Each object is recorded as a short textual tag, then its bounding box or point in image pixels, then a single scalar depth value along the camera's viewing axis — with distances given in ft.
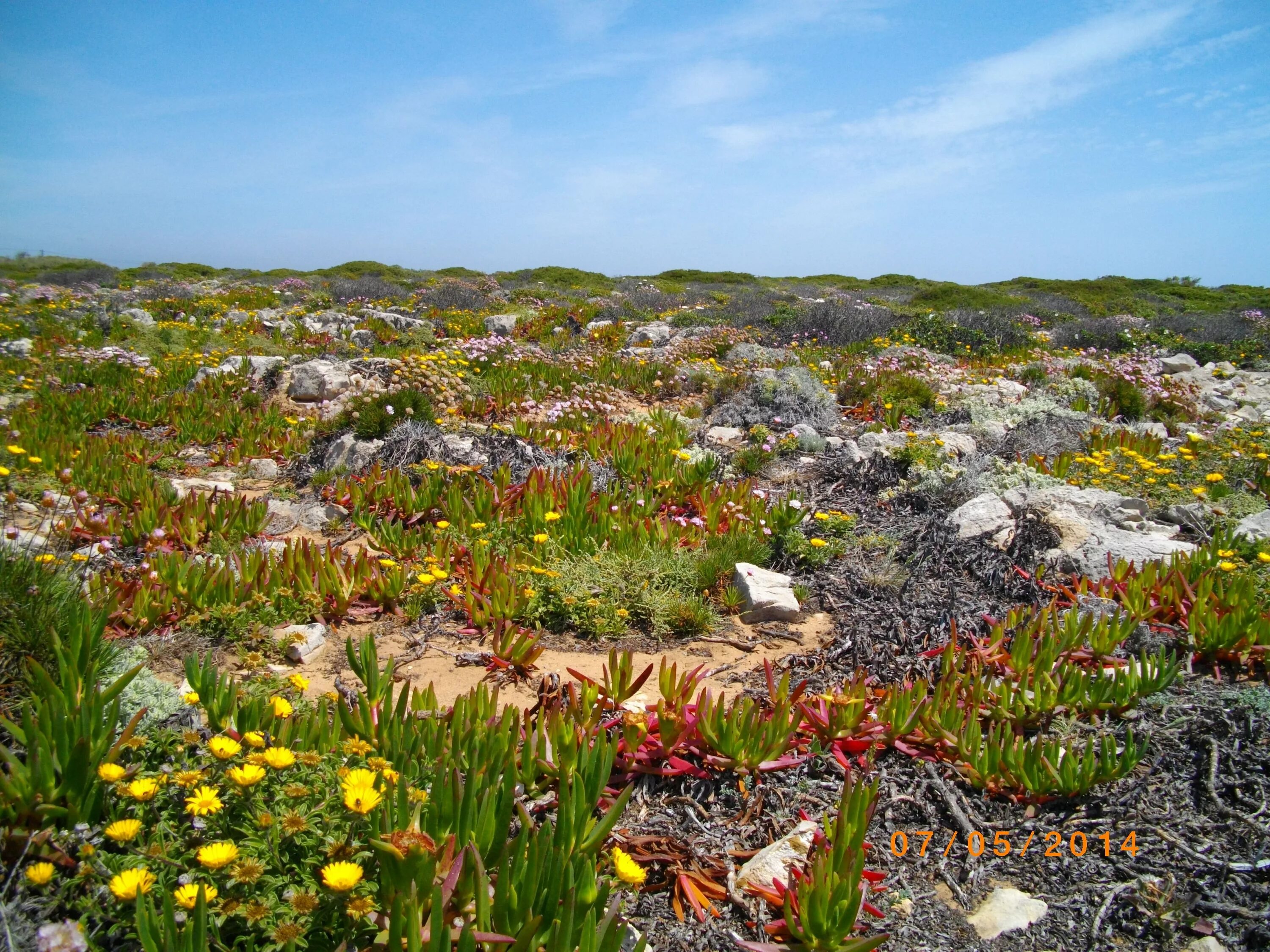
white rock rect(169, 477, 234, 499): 18.78
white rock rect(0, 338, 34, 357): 32.78
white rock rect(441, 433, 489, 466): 21.35
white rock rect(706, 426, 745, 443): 26.35
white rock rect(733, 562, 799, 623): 14.12
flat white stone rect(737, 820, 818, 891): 7.61
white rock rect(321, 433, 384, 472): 21.30
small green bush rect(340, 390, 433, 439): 22.34
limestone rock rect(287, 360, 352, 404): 27.84
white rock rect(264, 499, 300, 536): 17.30
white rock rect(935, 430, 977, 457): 23.35
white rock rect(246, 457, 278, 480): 21.62
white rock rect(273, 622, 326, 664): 11.90
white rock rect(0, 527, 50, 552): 11.03
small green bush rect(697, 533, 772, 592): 15.02
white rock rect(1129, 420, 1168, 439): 27.53
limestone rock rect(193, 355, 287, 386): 29.43
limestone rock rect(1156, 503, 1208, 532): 17.21
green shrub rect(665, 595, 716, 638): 13.71
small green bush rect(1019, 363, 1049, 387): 35.53
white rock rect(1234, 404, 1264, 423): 30.99
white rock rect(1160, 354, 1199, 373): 44.62
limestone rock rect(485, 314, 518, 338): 47.59
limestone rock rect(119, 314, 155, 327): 43.14
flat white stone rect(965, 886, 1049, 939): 7.21
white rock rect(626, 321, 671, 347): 46.93
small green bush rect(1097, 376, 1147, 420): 31.17
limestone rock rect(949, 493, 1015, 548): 16.52
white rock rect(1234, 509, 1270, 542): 15.19
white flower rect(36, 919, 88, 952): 5.16
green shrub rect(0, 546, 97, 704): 8.18
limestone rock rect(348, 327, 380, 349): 39.55
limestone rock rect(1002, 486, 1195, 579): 15.17
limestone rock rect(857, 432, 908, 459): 22.86
